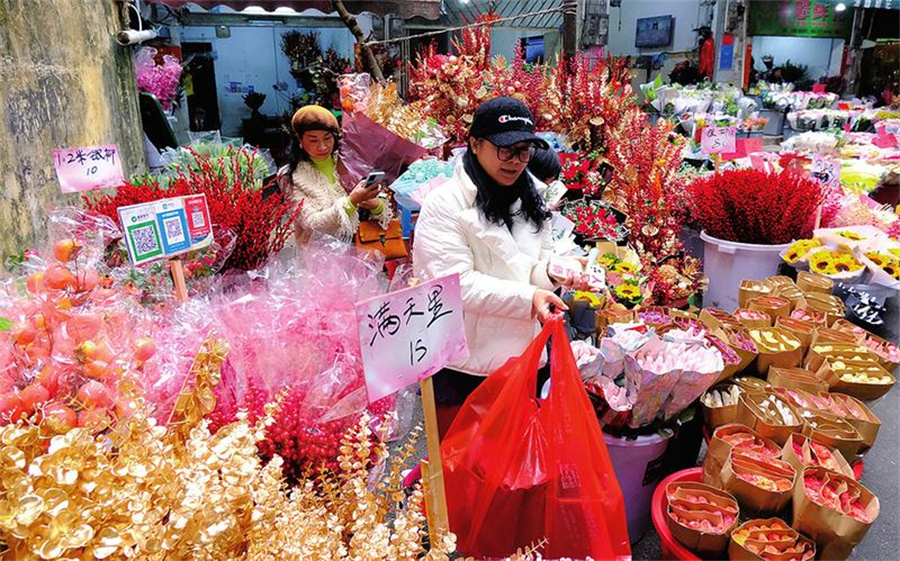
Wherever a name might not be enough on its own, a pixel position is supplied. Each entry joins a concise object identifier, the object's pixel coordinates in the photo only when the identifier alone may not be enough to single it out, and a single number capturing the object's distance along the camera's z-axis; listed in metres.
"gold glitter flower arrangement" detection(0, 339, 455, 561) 0.73
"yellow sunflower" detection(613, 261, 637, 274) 3.29
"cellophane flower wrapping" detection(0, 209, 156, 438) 1.02
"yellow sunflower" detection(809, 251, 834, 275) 3.32
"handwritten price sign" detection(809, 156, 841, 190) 4.21
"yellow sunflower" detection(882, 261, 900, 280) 3.31
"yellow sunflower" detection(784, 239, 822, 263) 3.46
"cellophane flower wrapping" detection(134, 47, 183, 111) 5.02
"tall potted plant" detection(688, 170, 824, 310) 3.49
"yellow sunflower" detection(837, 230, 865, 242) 3.52
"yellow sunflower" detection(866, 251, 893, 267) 3.37
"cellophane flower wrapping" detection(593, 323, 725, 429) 1.75
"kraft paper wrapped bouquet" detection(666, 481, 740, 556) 1.54
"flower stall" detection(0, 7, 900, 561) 0.85
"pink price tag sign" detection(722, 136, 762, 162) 4.61
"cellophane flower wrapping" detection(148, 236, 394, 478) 1.25
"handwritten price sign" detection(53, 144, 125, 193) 2.22
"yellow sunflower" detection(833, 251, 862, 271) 3.33
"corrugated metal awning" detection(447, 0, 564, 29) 12.20
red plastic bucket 1.58
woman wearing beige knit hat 2.79
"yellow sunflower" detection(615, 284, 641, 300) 3.11
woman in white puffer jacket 1.75
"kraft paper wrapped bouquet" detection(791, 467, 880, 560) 1.48
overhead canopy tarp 5.13
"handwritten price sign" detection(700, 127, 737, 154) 4.55
